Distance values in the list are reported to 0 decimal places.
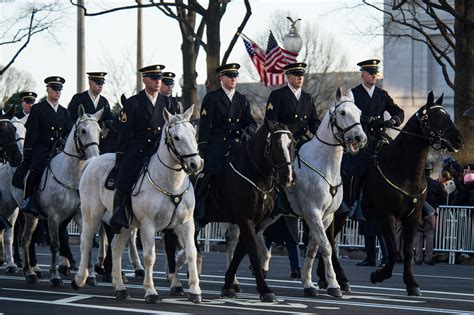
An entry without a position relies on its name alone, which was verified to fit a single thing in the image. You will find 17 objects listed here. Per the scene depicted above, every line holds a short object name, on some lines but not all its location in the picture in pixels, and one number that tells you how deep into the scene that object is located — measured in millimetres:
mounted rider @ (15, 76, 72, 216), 20156
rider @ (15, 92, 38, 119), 24280
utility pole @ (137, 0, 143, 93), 41750
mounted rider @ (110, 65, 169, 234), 16875
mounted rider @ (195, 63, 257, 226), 17875
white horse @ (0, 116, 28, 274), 21453
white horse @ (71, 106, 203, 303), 15969
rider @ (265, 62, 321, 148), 18391
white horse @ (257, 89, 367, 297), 17281
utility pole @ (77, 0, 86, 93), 36250
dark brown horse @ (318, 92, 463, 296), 18109
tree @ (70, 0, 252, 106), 35156
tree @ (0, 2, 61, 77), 39197
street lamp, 32688
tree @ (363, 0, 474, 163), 31719
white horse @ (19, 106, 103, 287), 19109
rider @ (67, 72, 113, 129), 20562
